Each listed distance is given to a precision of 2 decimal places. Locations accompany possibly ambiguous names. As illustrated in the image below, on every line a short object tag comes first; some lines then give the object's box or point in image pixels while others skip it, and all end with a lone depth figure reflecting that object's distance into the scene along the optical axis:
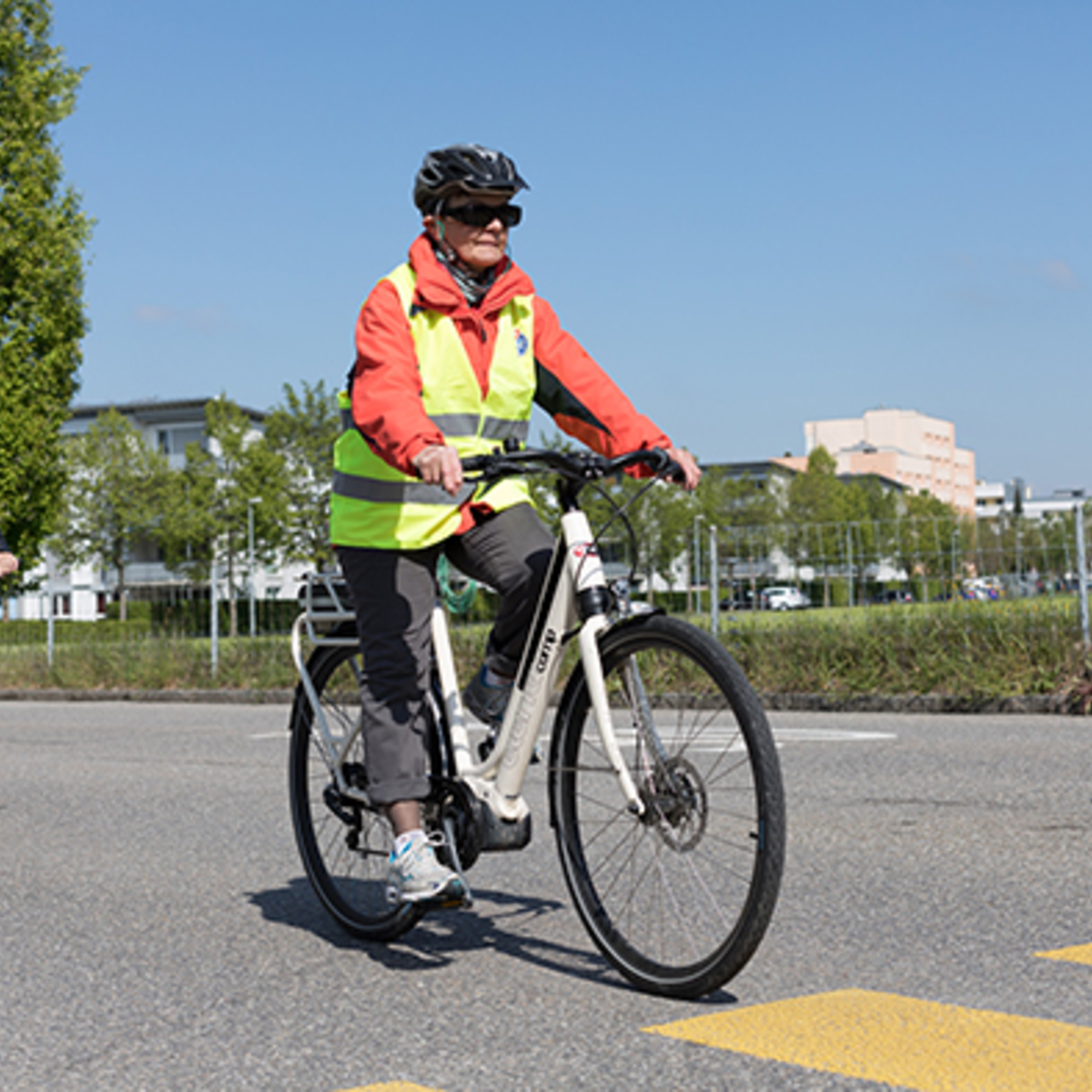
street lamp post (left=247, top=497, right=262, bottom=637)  59.44
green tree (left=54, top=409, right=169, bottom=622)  60.34
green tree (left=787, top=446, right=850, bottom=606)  82.88
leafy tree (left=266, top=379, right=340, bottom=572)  61.09
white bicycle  3.38
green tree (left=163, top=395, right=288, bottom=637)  60.38
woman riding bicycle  3.98
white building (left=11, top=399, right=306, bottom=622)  83.62
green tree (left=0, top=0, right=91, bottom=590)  24.89
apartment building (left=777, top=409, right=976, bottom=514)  168.00
